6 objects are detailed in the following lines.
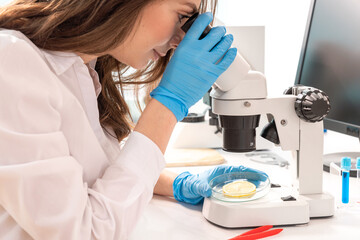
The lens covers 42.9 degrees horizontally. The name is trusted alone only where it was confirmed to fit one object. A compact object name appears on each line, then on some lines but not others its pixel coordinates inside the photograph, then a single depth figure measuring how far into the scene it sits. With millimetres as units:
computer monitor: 1611
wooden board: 1812
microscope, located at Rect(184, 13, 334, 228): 1192
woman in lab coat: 899
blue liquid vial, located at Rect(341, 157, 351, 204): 1307
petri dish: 1237
